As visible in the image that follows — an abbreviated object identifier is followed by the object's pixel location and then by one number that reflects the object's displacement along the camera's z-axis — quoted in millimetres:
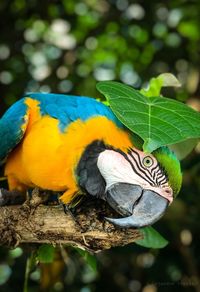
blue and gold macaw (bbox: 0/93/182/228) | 699
